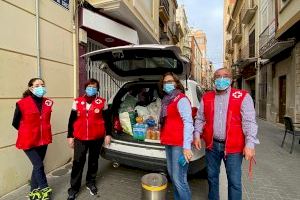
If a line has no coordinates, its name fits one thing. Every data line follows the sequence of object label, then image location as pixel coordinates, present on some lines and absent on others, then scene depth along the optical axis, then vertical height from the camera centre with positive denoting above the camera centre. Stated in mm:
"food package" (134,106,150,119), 2836 -258
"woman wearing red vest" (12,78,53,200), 2043 -414
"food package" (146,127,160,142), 2406 -590
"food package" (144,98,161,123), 2802 -207
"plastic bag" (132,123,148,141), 2507 -546
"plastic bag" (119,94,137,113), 2869 -133
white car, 2263 +265
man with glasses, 1785 -373
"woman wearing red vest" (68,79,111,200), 2252 -419
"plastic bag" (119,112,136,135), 2703 -418
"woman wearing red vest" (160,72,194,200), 1843 -442
